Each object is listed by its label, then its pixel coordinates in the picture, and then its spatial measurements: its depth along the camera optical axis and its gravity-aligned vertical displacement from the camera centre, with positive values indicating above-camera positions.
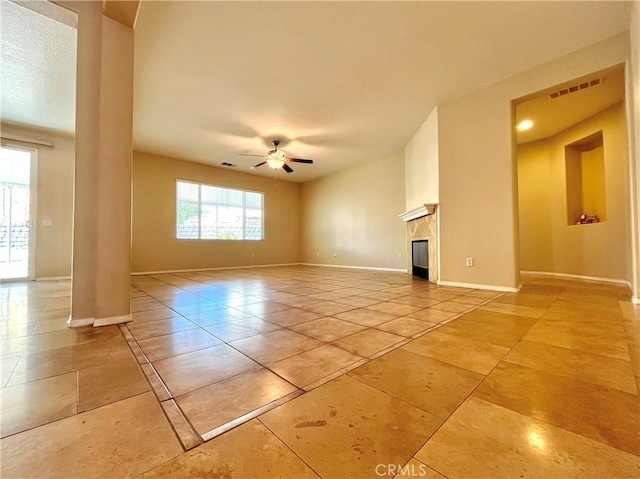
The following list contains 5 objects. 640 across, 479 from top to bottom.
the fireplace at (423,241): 4.28 +0.04
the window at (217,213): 6.74 +0.93
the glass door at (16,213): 4.57 +0.60
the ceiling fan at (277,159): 5.09 +1.73
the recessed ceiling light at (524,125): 4.47 +2.12
